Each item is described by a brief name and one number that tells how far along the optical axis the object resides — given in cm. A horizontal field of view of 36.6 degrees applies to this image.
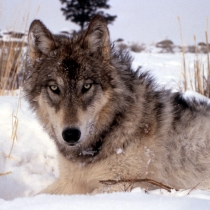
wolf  261
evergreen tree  2552
